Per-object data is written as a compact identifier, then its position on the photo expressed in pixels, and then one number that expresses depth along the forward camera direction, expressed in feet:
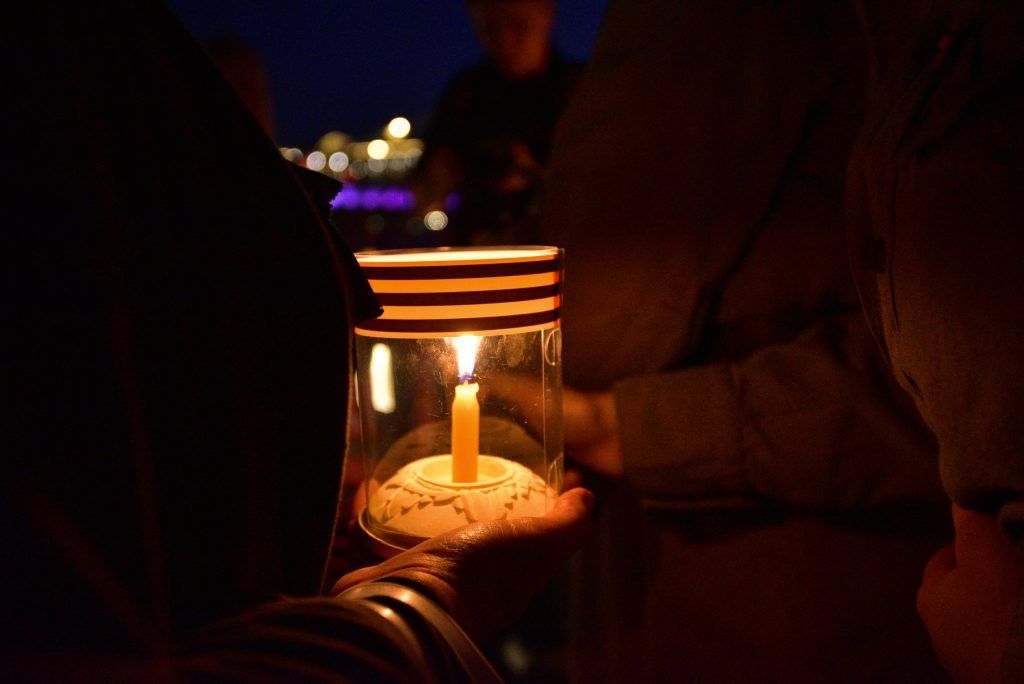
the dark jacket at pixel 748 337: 3.09
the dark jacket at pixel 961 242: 1.85
